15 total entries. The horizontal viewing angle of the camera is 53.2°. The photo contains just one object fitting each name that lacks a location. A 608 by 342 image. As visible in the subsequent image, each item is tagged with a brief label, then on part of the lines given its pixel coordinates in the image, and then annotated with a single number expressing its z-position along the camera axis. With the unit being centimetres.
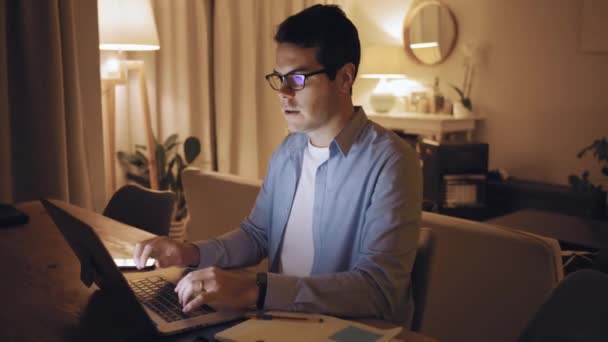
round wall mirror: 502
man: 110
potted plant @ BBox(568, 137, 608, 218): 363
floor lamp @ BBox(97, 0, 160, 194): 333
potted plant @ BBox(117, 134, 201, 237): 395
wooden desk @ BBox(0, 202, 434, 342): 102
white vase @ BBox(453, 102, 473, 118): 478
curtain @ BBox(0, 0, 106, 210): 284
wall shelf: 461
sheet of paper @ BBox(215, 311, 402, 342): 93
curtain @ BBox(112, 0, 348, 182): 421
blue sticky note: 93
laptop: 98
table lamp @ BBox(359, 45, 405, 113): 511
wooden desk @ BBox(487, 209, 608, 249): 256
